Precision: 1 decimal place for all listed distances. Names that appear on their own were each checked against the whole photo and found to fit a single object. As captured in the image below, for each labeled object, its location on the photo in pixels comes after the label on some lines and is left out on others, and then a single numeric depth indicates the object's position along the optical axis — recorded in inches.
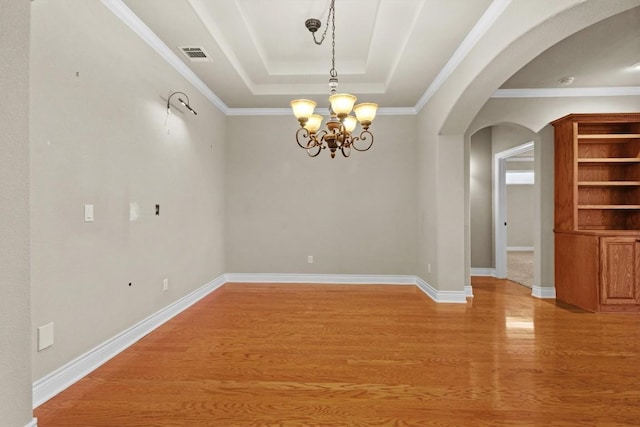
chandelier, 103.8
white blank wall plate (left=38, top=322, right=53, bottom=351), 77.0
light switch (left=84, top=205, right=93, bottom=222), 91.4
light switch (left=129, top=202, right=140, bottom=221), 112.1
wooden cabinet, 149.0
